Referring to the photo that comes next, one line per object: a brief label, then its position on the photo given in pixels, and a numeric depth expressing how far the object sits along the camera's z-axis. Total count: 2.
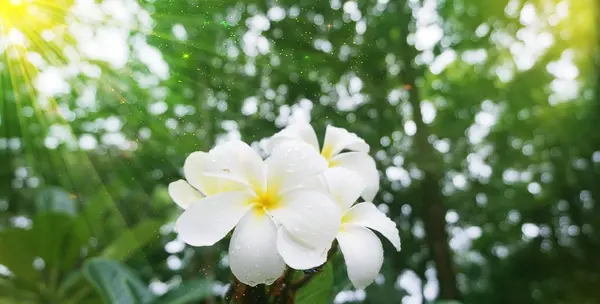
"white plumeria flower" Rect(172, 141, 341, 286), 0.26
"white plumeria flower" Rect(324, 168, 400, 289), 0.29
